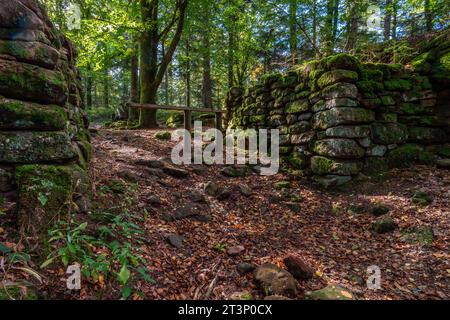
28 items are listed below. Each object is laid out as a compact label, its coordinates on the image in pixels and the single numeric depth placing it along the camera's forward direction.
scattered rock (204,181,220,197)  4.49
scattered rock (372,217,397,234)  3.55
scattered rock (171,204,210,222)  3.56
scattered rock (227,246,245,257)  2.95
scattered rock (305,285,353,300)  2.22
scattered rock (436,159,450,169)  4.77
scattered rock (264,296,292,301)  2.14
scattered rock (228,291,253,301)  2.24
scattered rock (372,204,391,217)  3.91
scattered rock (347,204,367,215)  4.09
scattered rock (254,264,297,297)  2.30
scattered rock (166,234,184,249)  2.90
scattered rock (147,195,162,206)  3.57
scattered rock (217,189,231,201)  4.38
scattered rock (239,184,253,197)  4.69
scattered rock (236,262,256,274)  2.64
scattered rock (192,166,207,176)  5.34
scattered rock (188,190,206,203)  4.11
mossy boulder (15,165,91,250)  2.24
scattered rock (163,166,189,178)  4.91
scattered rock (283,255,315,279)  2.62
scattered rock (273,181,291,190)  5.14
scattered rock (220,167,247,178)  5.53
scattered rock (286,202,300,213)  4.38
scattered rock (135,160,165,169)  4.95
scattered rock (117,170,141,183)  4.05
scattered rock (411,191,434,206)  3.88
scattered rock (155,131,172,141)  7.58
